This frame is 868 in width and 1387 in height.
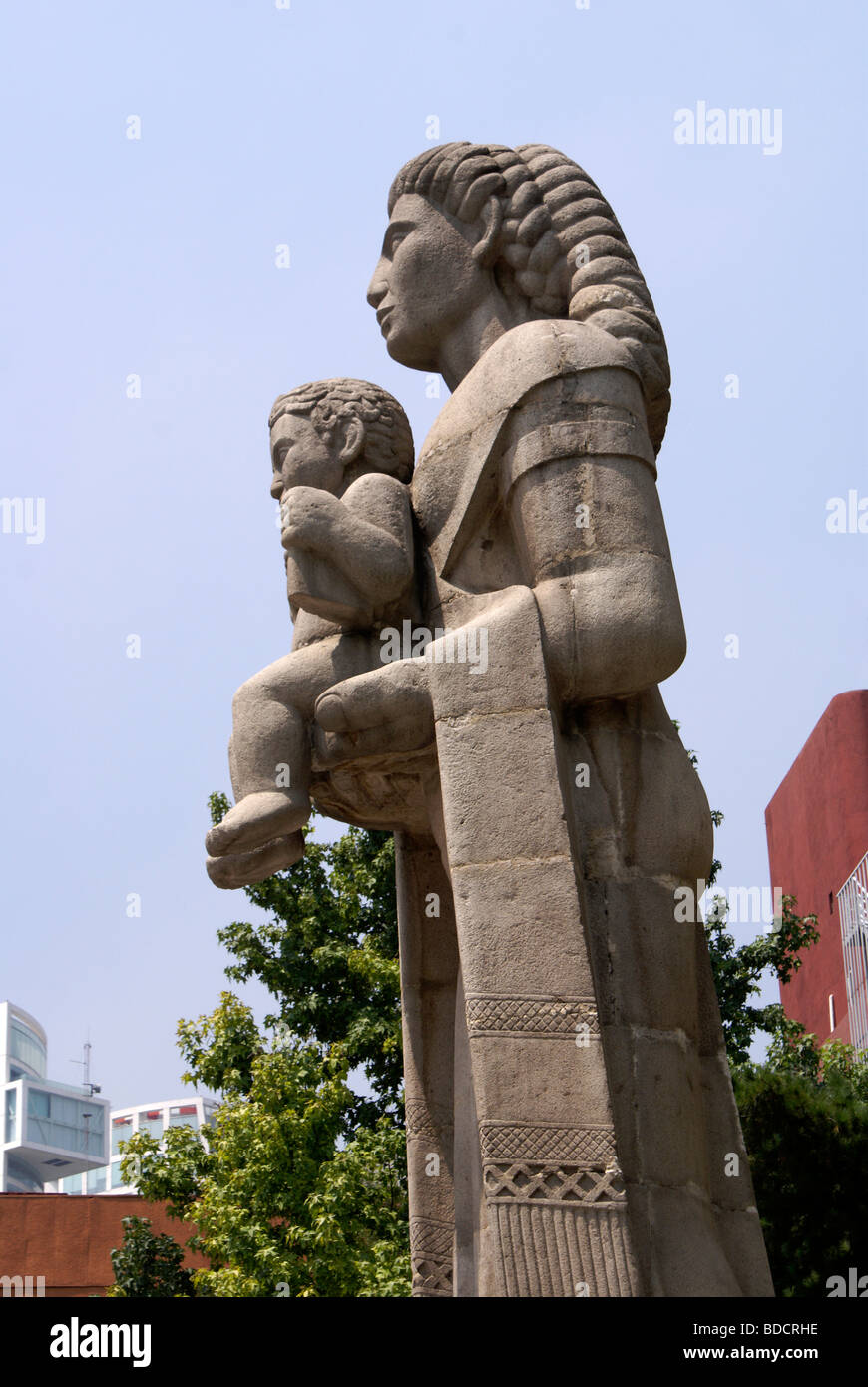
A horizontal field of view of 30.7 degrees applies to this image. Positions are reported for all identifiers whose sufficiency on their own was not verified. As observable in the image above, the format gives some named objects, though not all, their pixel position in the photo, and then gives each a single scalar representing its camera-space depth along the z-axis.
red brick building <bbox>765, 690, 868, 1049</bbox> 26.16
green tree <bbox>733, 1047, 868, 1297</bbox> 16.64
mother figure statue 5.67
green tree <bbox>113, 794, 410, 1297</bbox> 17.23
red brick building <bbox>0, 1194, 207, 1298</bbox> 26.00
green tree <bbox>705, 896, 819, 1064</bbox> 20.53
